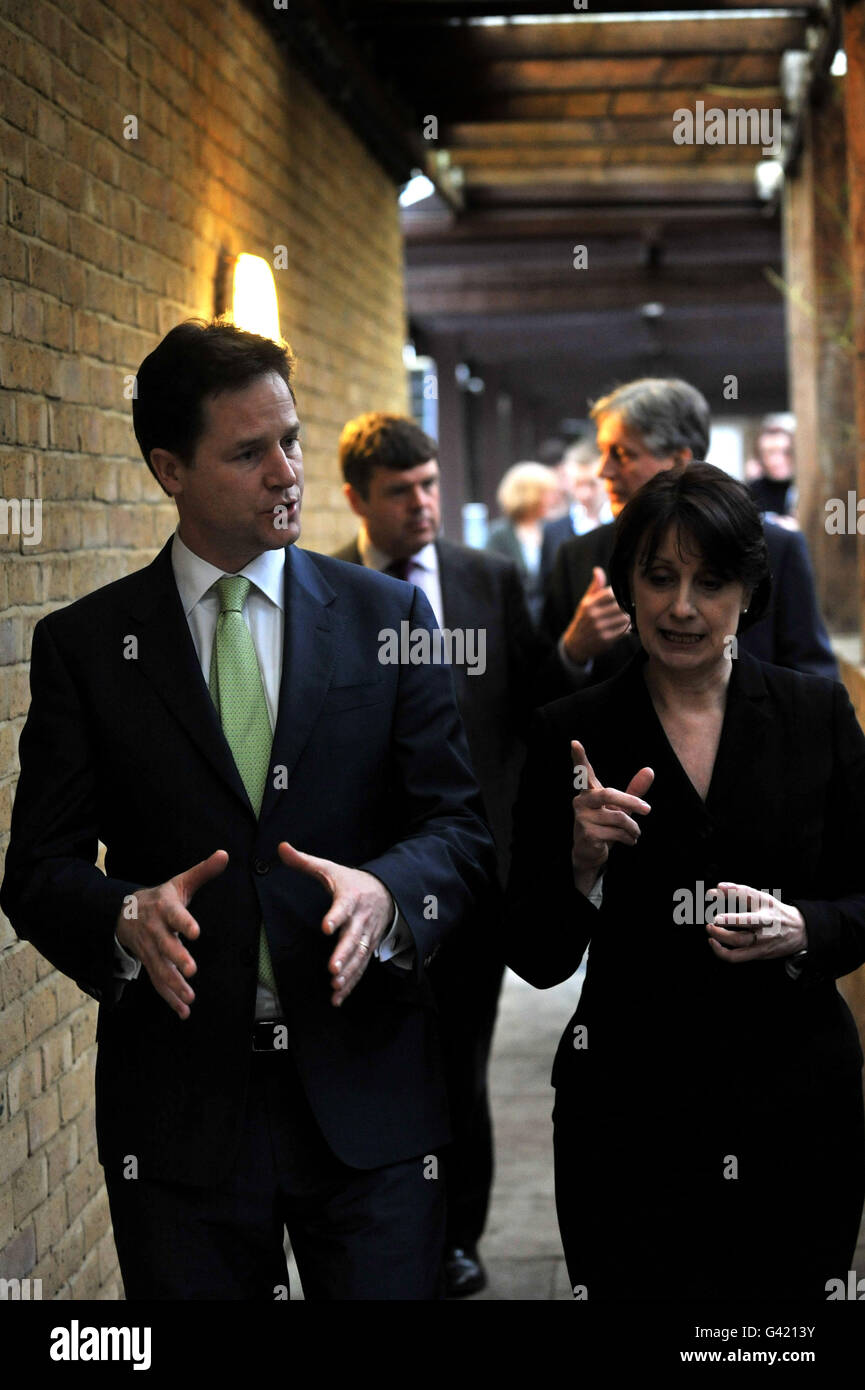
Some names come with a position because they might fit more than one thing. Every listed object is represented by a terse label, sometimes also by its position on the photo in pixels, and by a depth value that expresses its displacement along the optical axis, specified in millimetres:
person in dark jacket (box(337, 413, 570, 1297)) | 3742
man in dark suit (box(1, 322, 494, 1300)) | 2064
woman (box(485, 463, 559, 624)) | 8812
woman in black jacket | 2166
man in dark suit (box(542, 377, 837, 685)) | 3271
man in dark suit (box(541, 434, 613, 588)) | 8180
